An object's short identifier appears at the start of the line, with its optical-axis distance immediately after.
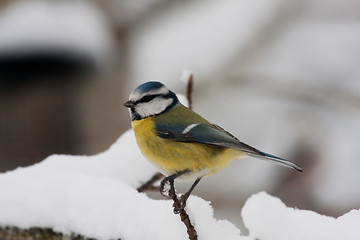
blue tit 2.26
